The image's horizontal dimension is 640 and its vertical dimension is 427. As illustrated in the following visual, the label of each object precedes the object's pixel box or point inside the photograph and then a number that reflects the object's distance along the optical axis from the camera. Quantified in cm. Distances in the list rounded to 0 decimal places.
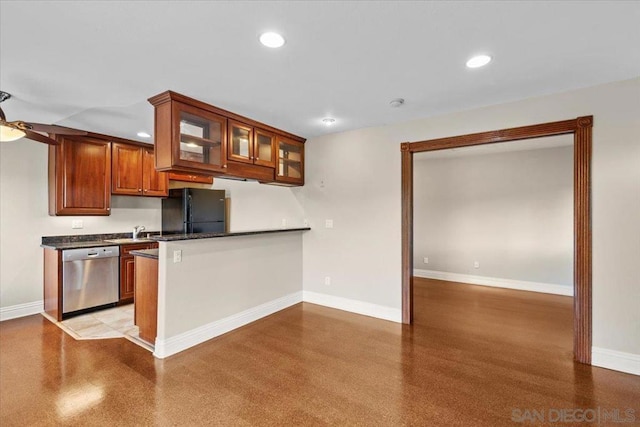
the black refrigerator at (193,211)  457
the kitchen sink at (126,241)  412
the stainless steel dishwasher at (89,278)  364
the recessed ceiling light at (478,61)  212
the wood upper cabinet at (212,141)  270
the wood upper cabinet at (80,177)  382
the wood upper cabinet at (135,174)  427
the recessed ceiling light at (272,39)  185
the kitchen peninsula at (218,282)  274
